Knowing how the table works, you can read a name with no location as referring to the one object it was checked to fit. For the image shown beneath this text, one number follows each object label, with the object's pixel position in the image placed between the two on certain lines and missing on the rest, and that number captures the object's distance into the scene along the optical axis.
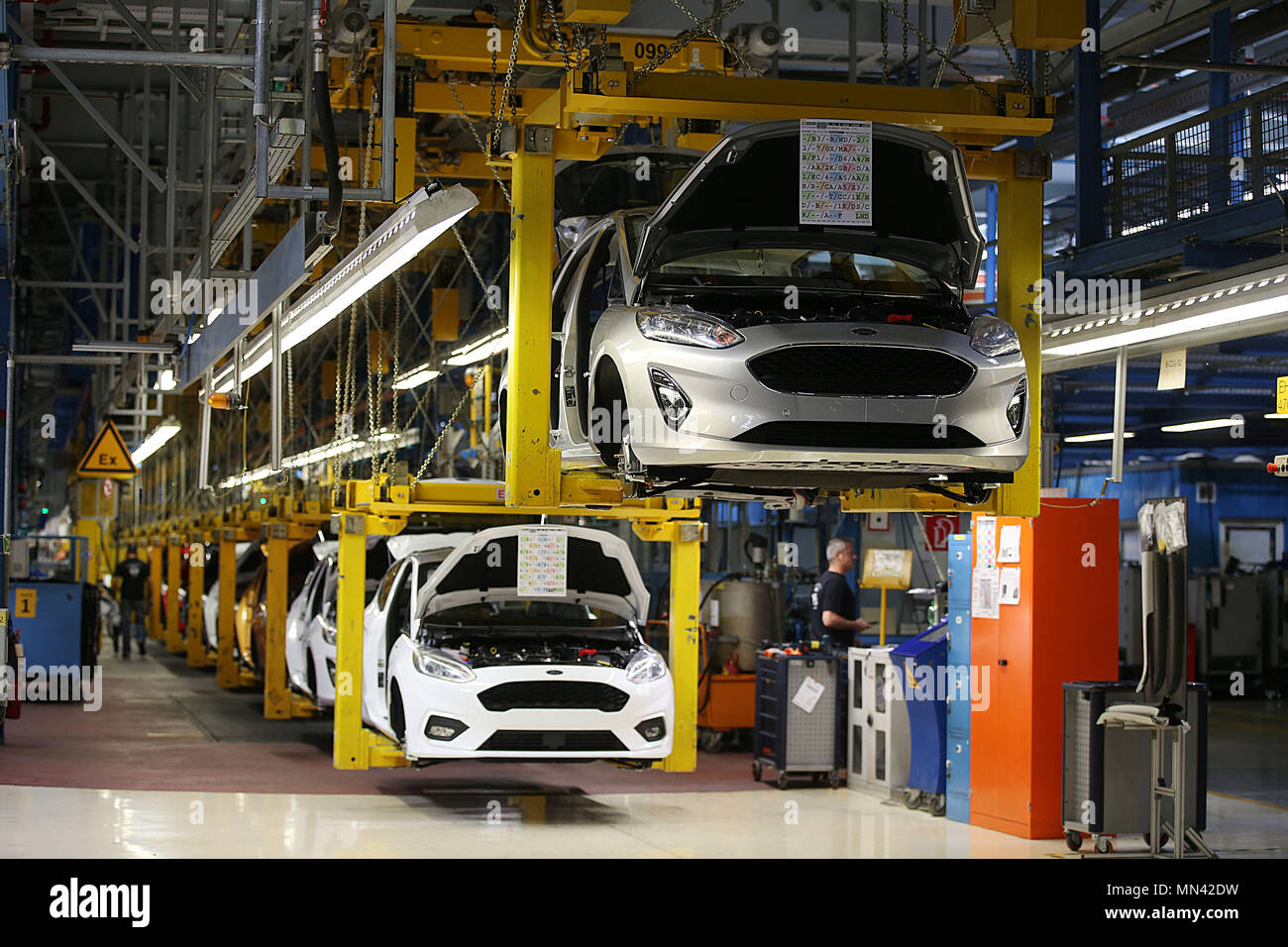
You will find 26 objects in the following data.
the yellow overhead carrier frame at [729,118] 6.76
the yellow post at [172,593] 26.52
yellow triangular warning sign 16.78
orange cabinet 9.30
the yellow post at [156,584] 30.81
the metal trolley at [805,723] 11.03
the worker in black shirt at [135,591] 26.06
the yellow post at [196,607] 22.78
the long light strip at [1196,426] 18.23
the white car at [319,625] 12.91
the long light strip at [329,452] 13.91
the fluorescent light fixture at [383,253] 6.97
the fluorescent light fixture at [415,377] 13.26
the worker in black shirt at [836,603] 12.03
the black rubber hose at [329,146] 7.49
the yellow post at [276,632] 15.67
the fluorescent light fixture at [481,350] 10.97
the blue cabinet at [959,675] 9.92
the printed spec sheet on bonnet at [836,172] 6.51
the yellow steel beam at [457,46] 9.22
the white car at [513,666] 9.02
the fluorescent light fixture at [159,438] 19.25
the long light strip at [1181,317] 7.13
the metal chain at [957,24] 7.35
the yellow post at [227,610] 19.19
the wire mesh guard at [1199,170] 9.43
